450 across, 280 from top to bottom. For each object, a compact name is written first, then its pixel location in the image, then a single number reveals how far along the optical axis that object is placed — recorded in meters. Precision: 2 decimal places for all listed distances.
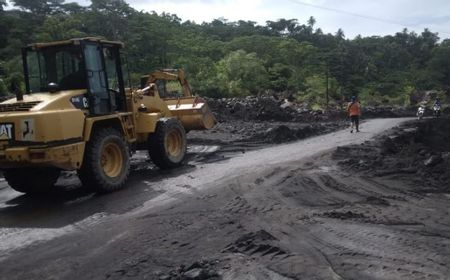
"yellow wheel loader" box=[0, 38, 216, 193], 8.19
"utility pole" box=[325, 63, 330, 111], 43.79
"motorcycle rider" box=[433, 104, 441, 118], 32.28
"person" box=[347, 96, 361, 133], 21.14
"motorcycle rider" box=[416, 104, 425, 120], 30.55
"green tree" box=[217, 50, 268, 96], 45.88
